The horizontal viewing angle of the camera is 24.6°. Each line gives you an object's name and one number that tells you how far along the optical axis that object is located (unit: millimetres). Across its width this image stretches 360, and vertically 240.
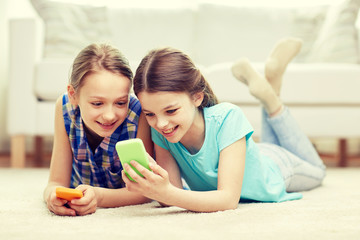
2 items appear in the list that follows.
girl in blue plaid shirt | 2335
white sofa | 3688
